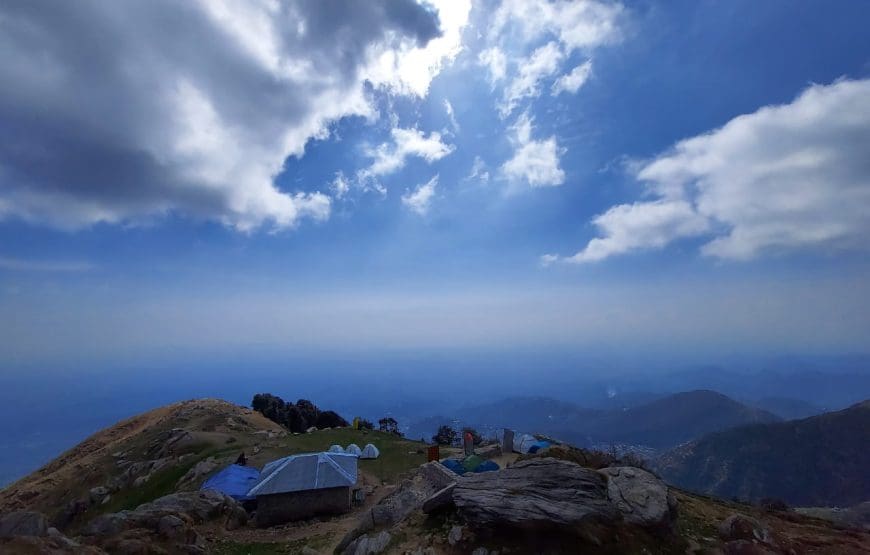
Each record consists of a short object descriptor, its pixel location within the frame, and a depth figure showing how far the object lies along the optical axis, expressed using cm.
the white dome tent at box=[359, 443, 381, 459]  3522
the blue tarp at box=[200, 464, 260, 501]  2533
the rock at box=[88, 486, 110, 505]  3310
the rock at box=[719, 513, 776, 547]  1652
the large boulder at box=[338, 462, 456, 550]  1800
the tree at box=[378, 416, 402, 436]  6326
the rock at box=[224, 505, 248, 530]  2184
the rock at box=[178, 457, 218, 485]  3059
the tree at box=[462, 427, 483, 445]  4141
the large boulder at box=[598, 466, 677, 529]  1523
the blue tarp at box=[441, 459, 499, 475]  2530
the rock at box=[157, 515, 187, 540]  1764
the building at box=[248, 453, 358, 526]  2292
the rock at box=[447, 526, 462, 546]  1502
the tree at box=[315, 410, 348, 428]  5756
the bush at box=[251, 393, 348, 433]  5781
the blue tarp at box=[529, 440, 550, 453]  3059
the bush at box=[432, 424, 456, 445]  5426
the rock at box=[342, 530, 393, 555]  1591
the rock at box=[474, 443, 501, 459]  3186
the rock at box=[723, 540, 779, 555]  1539
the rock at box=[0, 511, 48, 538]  1402
